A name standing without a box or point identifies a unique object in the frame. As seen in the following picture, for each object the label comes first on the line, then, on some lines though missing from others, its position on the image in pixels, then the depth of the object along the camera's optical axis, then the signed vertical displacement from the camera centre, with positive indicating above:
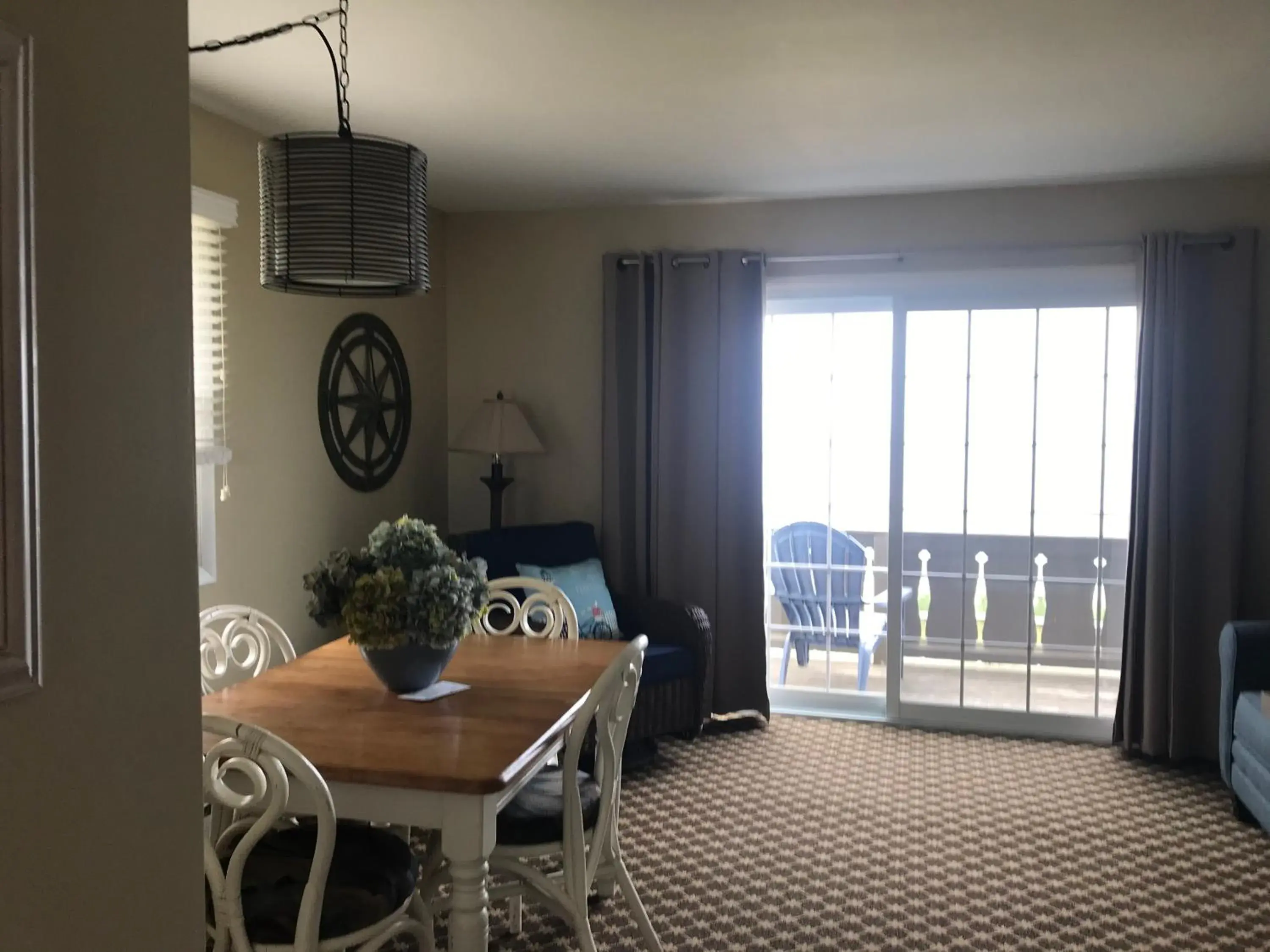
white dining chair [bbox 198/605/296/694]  2.90 -0.64
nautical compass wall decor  4.21 +0.10
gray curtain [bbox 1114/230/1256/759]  4.20 -0.14
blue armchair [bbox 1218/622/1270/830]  3.60 -0.96
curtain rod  4.21 +0.80
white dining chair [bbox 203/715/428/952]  1.86 -0.92
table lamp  4.73 -0.04
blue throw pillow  4.42 -0.73
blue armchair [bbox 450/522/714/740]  4.23 -0.88
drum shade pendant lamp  2.06 +0.44
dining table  2.04 -0.68
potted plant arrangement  2.46 -0.42
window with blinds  3.41 +0.23
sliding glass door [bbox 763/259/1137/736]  4.59 -0.30
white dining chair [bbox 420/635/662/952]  2.35 -0.94
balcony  4.66 -0.88
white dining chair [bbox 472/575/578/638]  3.43 -0.62
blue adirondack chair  4.97 -0.76
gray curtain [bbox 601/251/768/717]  4.72 -0.03
